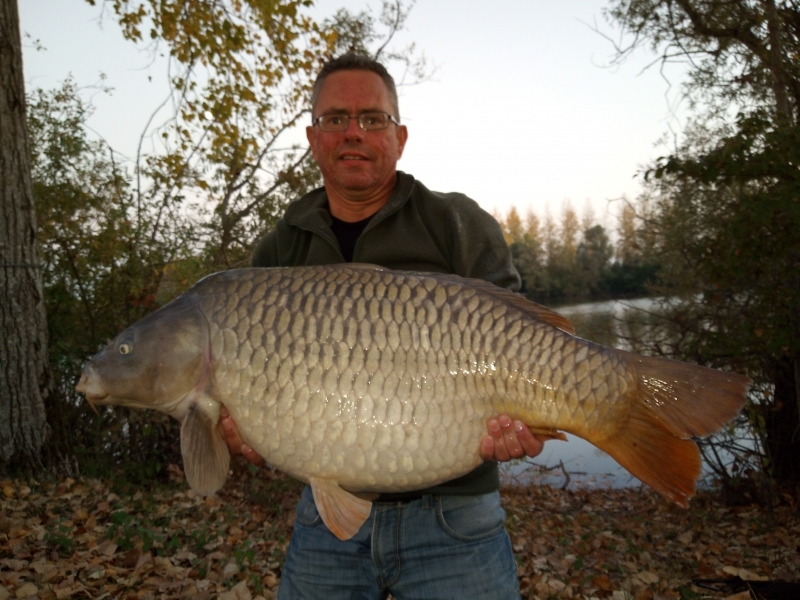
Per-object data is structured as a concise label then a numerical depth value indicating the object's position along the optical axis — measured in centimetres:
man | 144
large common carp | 137
